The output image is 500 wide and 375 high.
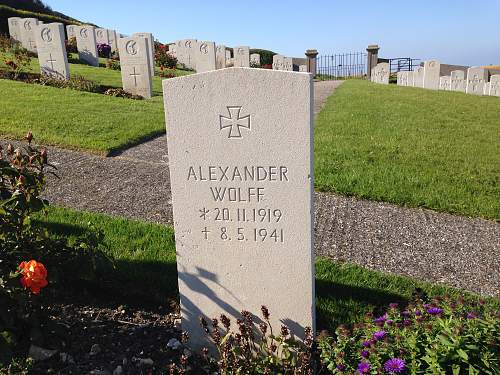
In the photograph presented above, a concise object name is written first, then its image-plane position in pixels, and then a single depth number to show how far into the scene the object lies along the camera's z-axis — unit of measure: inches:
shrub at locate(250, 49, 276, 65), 1304.1
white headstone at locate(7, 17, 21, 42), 770.2
